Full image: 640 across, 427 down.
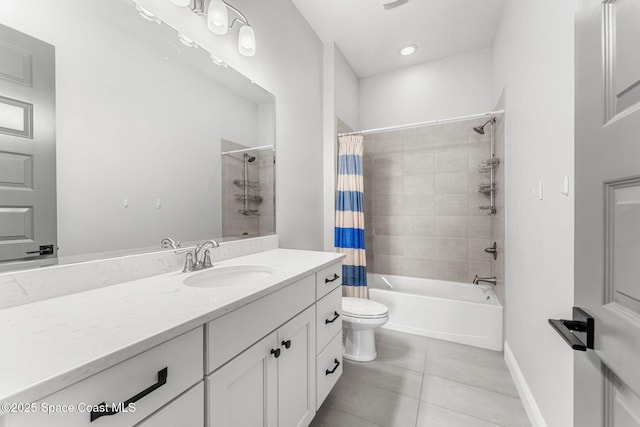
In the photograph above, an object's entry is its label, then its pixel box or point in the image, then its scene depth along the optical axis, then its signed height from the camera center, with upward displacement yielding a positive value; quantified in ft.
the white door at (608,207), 1.42 +0.04
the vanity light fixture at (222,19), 4.24 +3.36
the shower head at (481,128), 8.36 +2.78
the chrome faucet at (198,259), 3.90 -0.72
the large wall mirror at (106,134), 2.56 +1.01
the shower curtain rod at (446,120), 7.40 +2.82
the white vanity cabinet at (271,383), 2.50 -1.96
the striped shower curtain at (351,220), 8.25 -0.22
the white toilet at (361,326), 6.27 -2.78
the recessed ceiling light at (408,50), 8.76 +5.63
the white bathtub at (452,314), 7.07 -2.95
